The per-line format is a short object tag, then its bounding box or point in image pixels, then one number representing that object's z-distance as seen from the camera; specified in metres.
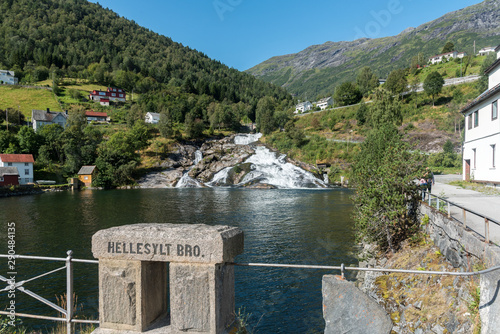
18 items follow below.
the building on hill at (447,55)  123.81
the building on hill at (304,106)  150.96
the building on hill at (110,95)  125.09
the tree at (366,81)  104.44
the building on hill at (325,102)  140.46
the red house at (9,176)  57.25
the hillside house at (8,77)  122.94
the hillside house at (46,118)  91.86
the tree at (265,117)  99.40
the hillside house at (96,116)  107.56
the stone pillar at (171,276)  3.98
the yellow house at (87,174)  68.39
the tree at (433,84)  76.69
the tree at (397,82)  84.56
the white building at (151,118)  110.38
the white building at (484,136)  21.14
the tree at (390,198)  13.81
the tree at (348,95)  105.62
